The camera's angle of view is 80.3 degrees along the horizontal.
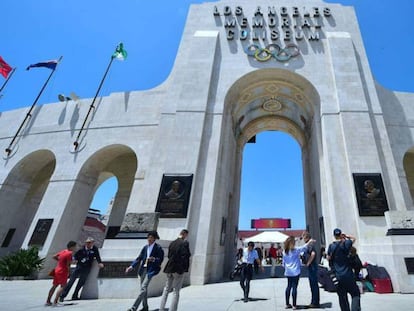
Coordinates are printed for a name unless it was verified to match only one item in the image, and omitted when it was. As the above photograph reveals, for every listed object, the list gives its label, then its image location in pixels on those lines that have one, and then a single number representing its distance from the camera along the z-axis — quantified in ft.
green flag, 63.16
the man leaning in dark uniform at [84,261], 23.98
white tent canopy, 61.95
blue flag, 62.95
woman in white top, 19.04
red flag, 62.85
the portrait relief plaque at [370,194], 34.50
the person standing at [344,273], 14.19
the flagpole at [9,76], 67.13
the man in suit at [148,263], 17.28
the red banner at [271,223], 150.85
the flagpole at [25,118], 58.13
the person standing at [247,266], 22.13
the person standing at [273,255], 40.73
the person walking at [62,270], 21.04
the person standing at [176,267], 16.71
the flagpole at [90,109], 53.31
